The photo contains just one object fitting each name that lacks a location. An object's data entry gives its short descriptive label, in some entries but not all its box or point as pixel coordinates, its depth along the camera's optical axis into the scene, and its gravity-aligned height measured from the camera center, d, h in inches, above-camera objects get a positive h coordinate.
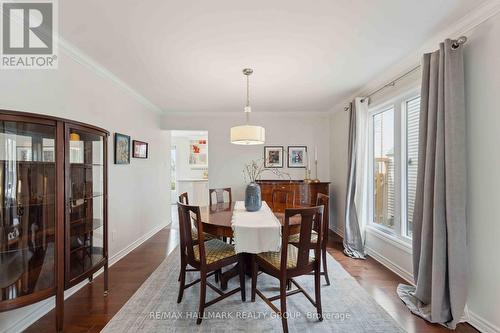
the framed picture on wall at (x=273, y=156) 191.6 +6.3
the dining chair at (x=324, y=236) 94.4 -31.3
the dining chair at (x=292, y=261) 70.0 -32.8
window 106.5 +0.6
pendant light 102.3 +13.2
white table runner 77.6 -25.4
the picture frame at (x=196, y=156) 286.5 +9.0
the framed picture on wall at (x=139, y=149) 142.7 +9.2
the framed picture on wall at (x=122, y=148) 122.1 +8.1
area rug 73.0 -52.5
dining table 81.0 -22.4
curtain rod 73.1 +39.6
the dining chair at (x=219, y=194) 135.6 -19.2
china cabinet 61.2 -13.5
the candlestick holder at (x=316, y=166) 189.2 -1.9
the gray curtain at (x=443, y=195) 72.2 -10.0
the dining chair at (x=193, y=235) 85.2 -32.0
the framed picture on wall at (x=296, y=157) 192.1 +5.5
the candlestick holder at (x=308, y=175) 191.4 -9.5
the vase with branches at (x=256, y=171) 191.0 -6.3
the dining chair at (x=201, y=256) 76.7 -33.3
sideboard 164.7 -18.5
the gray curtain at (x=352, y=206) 133.5 -25.9
